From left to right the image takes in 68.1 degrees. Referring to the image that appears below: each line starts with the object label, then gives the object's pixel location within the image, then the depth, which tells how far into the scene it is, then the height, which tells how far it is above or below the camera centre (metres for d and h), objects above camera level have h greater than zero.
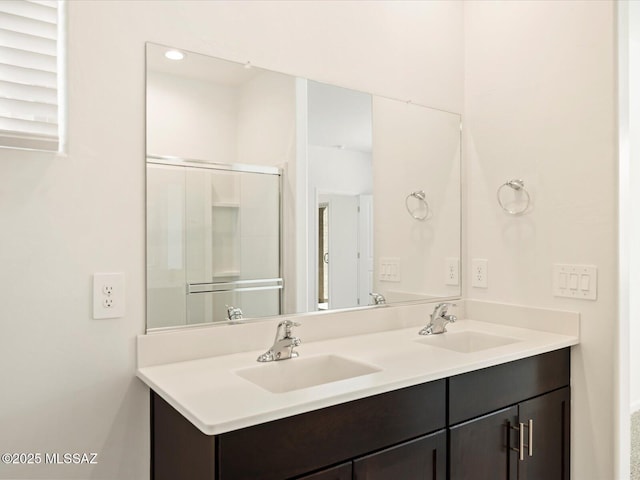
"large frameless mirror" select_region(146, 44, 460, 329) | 1.50 +0.17
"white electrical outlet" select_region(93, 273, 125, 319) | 1.36 -0.16
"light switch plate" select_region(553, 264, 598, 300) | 1.80 -0.16
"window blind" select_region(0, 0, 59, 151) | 1.12 +0.40
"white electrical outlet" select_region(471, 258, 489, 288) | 2.21 -0.15
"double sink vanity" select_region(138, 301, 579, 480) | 1.09 -0.44
